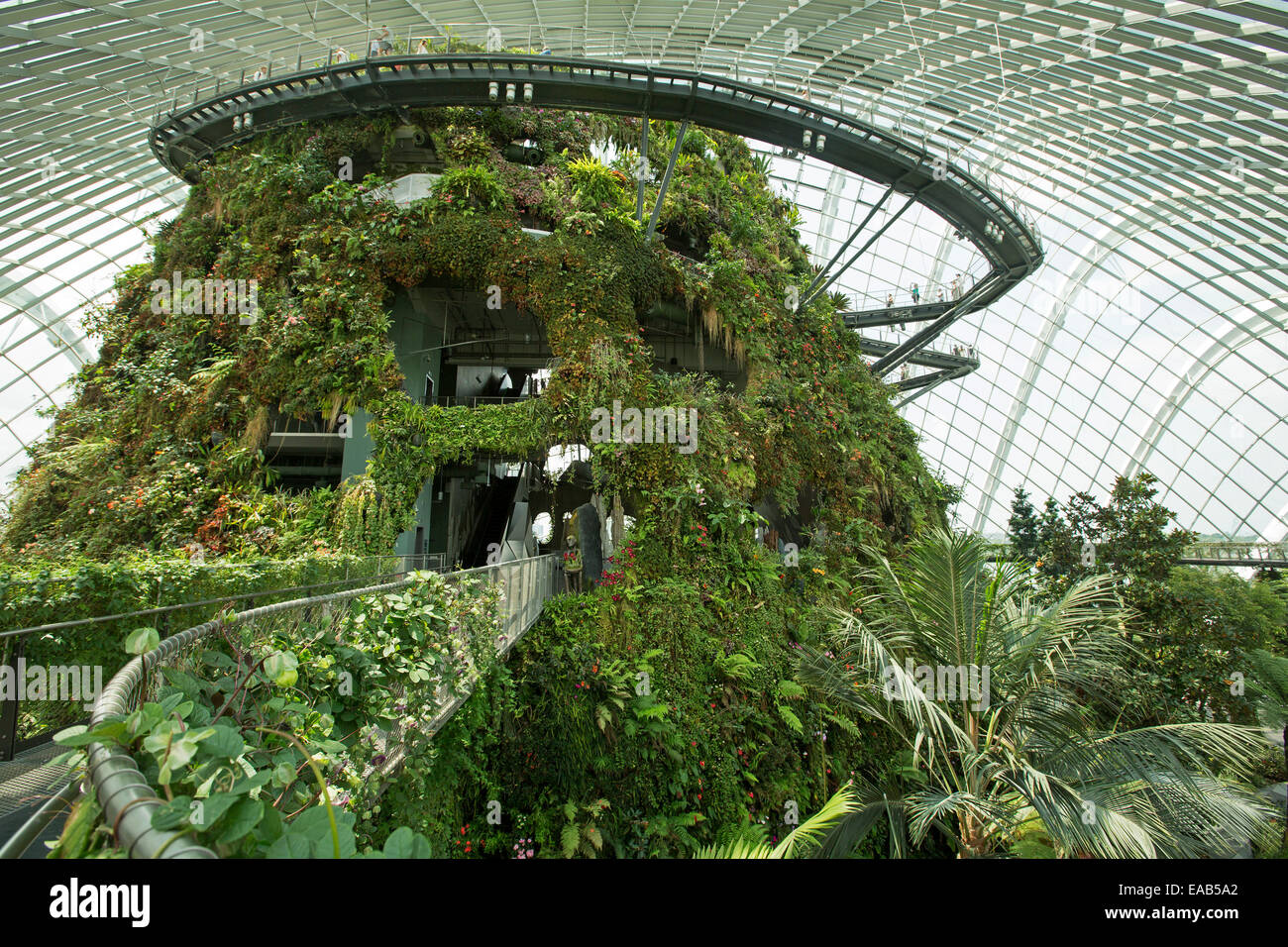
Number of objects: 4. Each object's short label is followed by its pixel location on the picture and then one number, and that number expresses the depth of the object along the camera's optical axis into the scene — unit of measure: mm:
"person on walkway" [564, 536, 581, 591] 14572
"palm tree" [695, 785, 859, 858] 6688
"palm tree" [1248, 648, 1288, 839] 12312
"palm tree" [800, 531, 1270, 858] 6434
